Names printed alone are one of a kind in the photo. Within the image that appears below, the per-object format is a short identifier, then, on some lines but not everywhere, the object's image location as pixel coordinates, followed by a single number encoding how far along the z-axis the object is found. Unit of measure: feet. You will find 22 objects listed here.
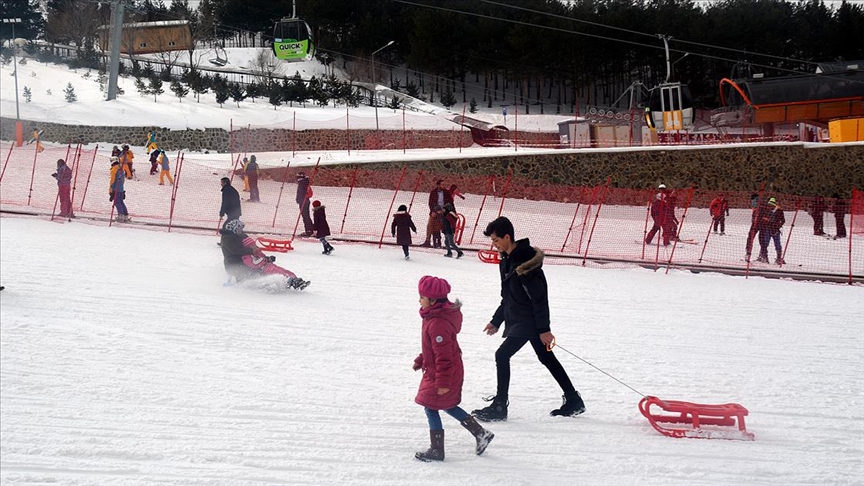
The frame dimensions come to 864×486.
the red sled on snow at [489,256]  56.34
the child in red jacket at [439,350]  19.04
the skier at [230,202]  49.83
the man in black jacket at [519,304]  21.44
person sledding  39.78
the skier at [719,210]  69.50
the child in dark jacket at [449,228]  57.31
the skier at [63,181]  58.95
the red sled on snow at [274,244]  53.62
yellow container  101.60
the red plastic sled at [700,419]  22.12
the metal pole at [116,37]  112.27
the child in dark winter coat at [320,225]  53.93
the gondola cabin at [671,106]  104.32
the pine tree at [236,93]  141.49
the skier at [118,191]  59.82
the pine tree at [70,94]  123.24
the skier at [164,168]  80.69
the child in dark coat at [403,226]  54.65
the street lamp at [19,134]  100.05
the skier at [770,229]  58.70
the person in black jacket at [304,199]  59.77
